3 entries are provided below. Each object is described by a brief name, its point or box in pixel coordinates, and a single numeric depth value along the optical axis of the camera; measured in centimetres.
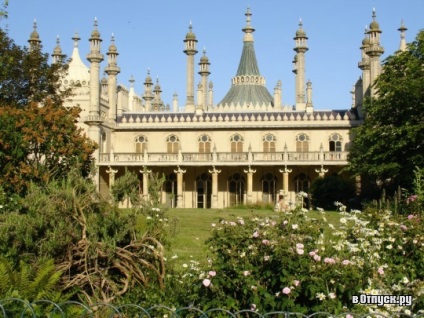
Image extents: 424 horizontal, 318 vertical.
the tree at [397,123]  3123
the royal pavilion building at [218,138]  4600
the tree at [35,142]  2268
